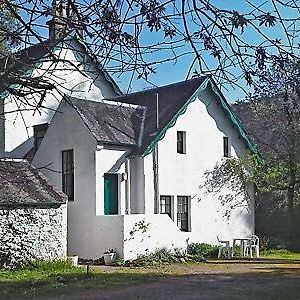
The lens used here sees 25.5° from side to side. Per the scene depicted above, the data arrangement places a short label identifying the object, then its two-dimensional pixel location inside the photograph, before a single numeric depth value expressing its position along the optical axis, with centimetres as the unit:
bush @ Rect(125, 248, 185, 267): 2185
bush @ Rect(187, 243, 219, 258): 2491
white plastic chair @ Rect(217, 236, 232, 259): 2503
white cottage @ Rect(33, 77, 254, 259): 2322
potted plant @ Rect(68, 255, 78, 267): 2113
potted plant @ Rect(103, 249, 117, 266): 2194
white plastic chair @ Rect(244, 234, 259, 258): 2548
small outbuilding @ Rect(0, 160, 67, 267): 1997
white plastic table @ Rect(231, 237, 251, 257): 2570
